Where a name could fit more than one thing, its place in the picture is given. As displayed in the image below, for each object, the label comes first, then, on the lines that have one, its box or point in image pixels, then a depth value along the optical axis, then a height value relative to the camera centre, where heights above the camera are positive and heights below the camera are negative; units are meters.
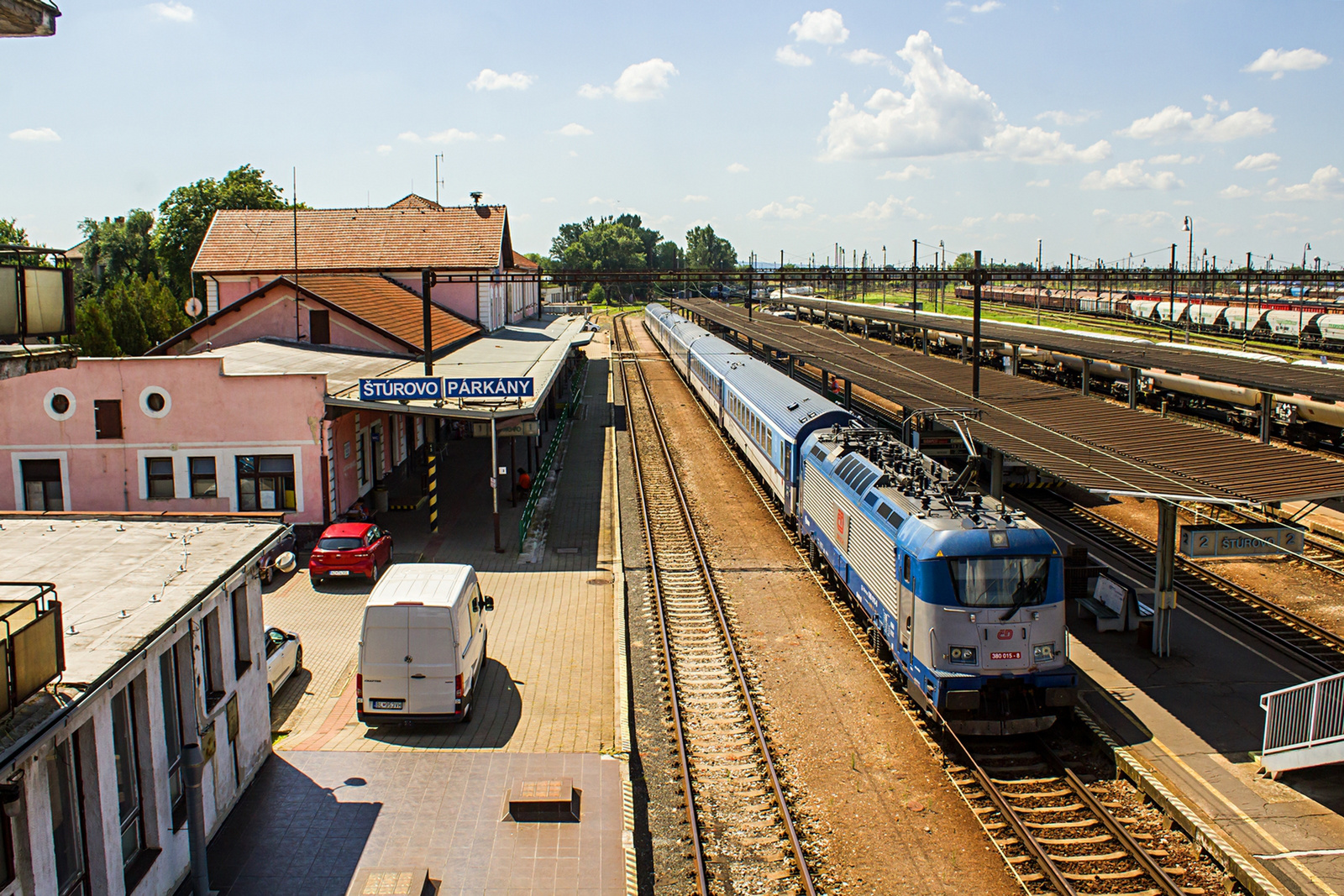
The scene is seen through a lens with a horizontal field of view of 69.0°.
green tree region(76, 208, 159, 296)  73.62 +4.99
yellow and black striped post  23.48 -4.10
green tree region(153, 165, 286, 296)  64.81 +7.06
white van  12.71 -4.41
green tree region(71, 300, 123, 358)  43.34 -0.48
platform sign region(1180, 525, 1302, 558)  13.48 -3.09
